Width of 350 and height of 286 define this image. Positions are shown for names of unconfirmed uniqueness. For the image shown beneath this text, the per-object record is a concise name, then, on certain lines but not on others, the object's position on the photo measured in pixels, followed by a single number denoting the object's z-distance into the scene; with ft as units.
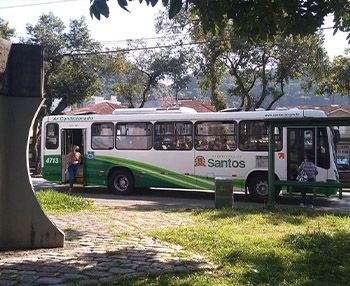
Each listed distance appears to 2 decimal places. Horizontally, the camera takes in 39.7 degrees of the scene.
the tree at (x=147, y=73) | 100.73
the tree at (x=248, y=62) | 79.51
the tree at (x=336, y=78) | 80.38
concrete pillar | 21.08
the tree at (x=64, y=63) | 88.53
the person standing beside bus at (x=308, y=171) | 43.65
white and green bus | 47.52
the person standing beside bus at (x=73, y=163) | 53.98
